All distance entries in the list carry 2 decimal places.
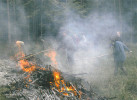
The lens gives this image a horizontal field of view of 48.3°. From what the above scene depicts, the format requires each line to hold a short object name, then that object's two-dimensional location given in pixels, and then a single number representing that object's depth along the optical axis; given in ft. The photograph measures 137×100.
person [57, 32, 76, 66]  26.19
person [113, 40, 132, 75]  23.25
